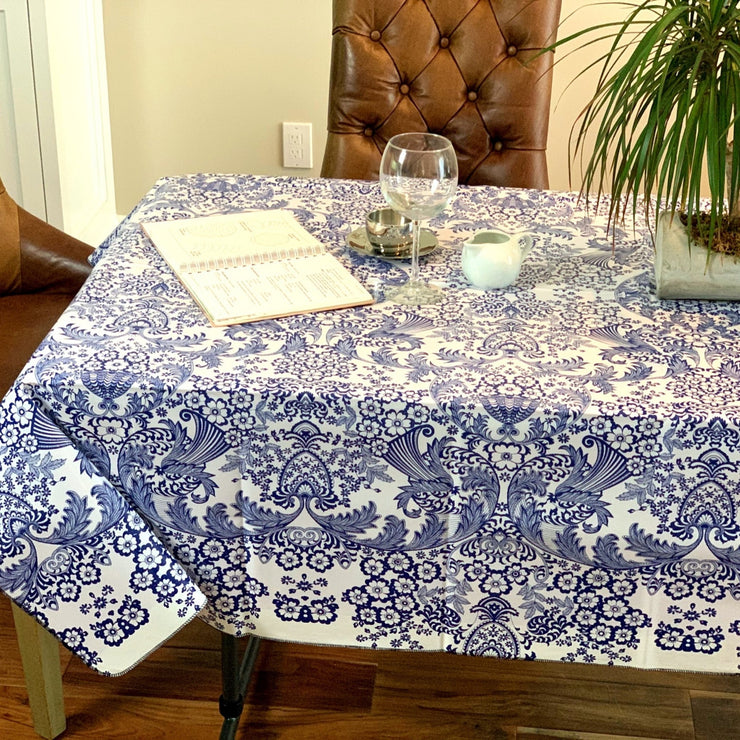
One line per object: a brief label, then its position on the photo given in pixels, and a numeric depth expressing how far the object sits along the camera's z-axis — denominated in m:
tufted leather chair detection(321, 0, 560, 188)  1.93
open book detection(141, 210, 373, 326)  1.21
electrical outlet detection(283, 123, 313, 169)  2.76
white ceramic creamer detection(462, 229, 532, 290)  1.28
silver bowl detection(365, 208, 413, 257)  1.37
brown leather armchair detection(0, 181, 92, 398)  1.82
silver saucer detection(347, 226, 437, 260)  1.38
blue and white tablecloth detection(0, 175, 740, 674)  1.03
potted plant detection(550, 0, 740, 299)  1.11
